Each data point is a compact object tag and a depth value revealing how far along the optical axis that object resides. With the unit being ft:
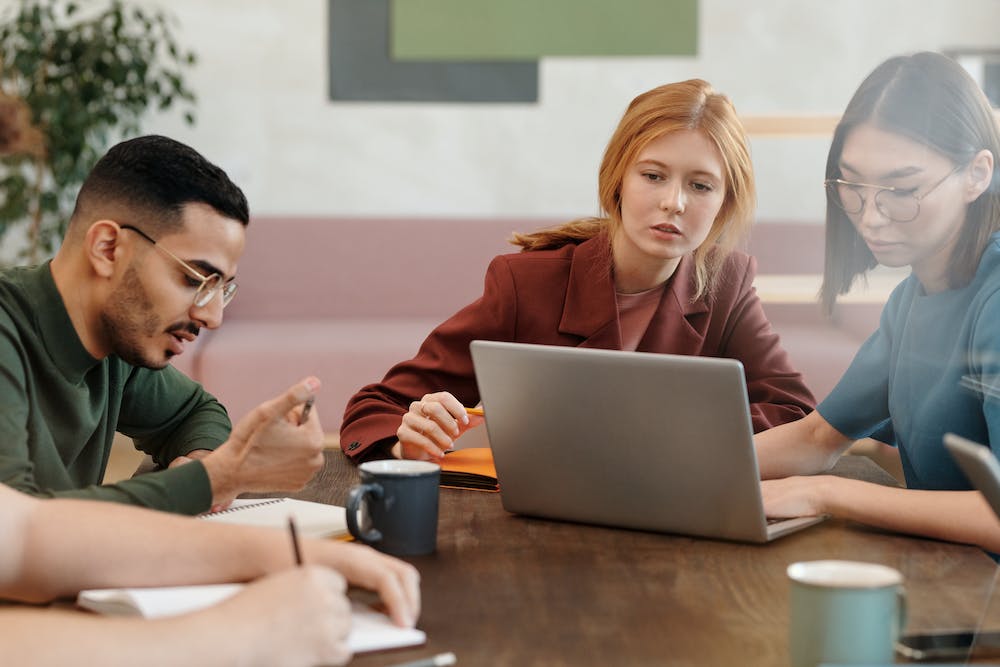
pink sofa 13.58
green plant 12.94
